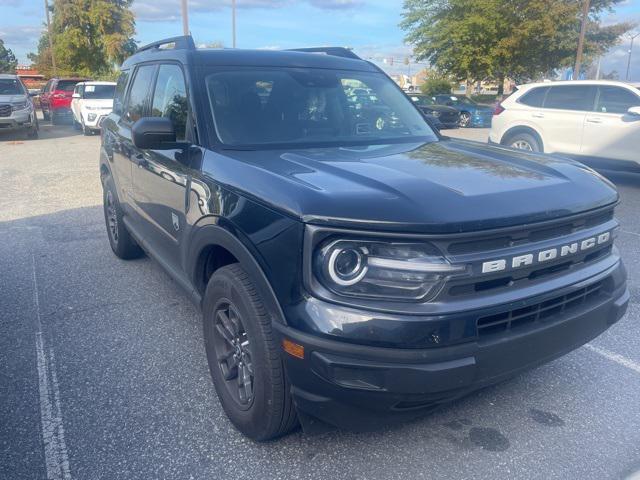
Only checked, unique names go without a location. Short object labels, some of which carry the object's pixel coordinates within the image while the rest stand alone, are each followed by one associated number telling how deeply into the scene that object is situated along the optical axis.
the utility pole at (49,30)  36.99
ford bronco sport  2.18
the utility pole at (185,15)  21.74
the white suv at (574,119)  9.19
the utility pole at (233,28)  35.90
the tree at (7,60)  65.44
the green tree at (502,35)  29.83
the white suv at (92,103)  17.72
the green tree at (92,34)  35.22
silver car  16.35
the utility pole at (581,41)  25.31
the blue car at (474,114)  23.33
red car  22.42
